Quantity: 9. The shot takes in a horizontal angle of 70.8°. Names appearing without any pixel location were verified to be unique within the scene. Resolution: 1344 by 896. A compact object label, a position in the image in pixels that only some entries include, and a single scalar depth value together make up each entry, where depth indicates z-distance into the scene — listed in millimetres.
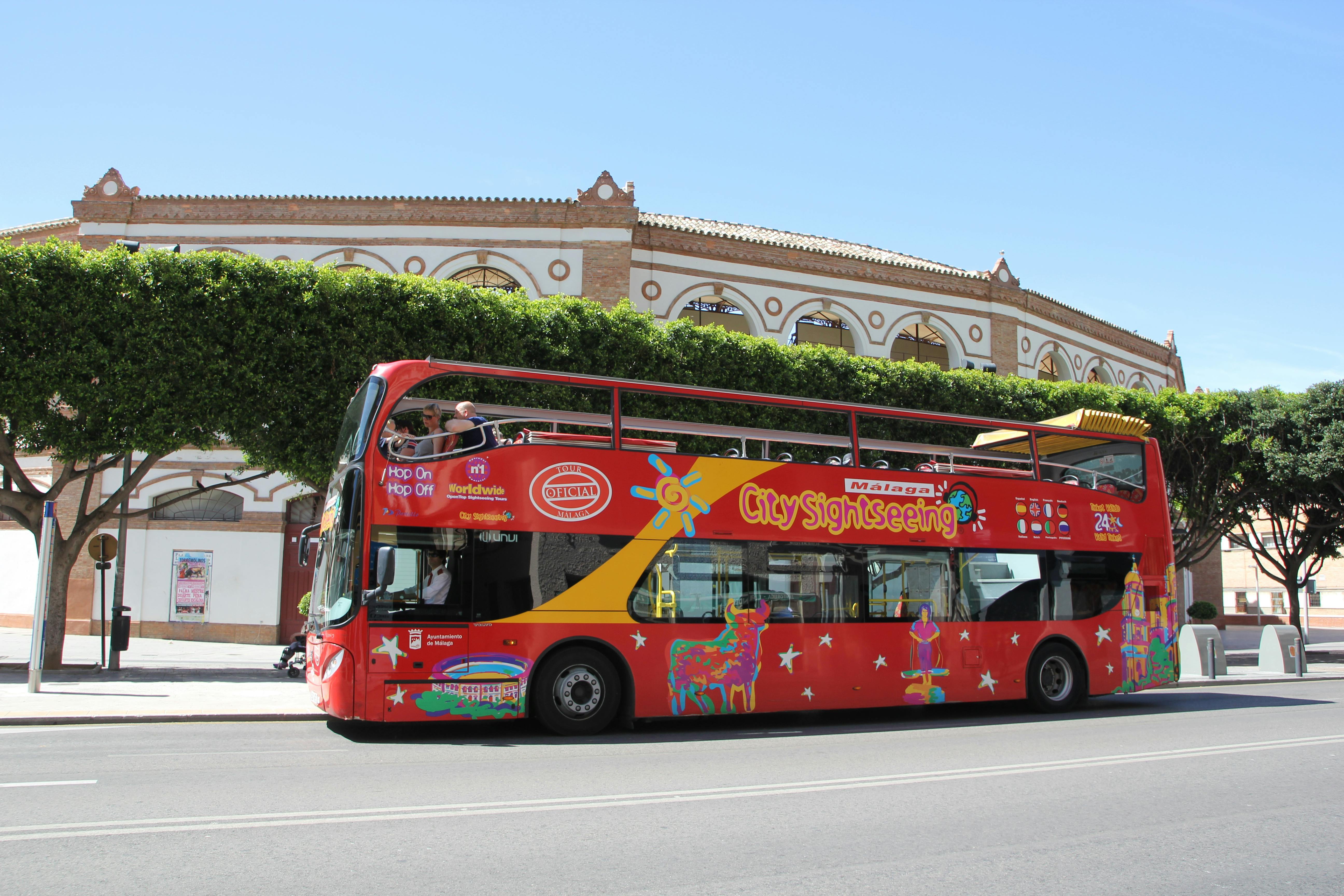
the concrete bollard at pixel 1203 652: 18828
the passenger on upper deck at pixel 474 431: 9961
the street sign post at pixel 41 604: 12695
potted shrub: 36125
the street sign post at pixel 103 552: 17281
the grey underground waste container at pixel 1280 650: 19797
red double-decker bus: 9570
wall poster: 25250
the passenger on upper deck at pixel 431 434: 9711
